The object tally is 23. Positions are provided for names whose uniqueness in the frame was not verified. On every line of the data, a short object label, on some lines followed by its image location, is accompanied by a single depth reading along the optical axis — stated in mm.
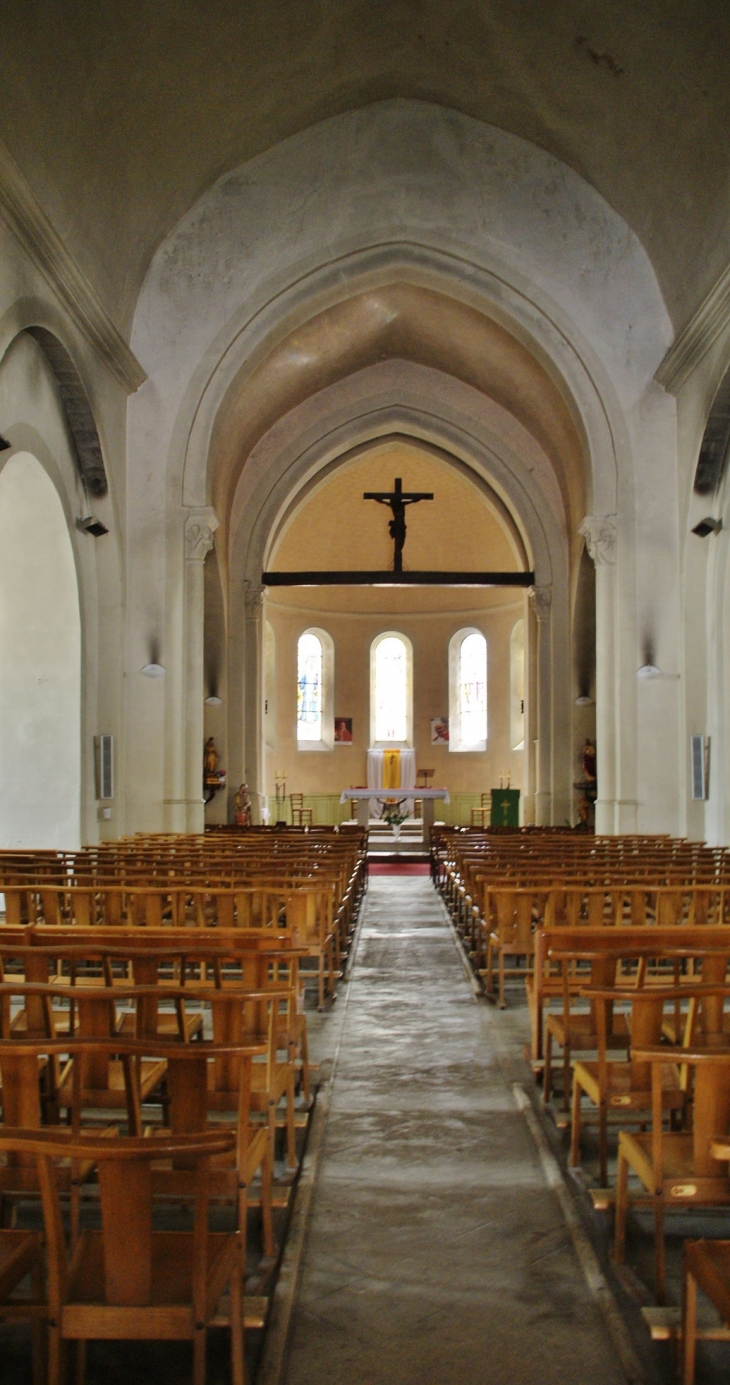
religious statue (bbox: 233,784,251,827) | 19141
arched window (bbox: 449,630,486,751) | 28819
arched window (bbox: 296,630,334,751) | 28953
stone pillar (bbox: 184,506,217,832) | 15383
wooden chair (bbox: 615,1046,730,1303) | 2801
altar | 20859
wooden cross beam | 20719
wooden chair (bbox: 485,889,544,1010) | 7141
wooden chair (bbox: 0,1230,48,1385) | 2418
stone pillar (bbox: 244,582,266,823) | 20469
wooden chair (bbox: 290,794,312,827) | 26986
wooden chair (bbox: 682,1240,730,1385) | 2437
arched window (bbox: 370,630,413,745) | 29484
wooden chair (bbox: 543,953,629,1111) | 4293
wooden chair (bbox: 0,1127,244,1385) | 2078
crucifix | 21516
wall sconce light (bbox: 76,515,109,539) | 13773
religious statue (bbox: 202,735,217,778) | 18562
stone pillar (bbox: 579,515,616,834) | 15336
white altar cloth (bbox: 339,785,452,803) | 20734
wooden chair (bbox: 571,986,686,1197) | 3496
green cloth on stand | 21781
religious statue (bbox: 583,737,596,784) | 18875
